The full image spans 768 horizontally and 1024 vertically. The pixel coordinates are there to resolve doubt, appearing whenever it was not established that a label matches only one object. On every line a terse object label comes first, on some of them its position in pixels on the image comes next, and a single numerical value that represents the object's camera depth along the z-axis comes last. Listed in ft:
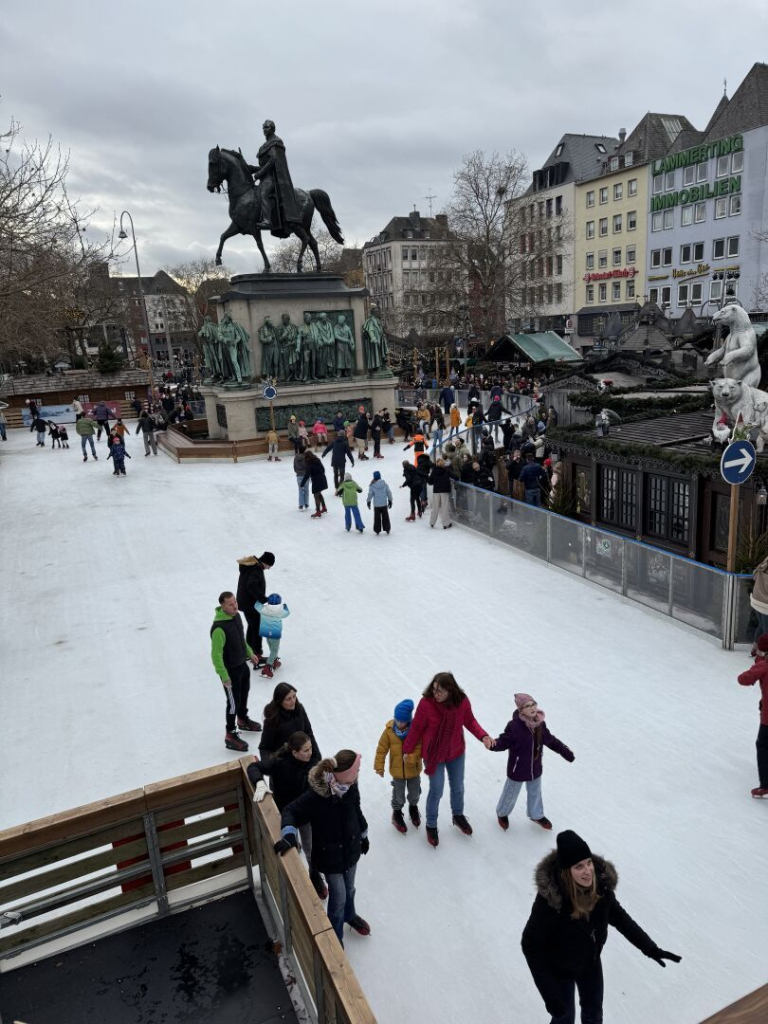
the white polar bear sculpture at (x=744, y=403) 35.47
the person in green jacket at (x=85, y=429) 79.25
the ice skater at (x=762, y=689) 18.93
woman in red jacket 17.24
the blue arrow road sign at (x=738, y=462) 27.68
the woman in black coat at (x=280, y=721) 17.17
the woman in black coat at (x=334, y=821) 13.97
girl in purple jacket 17.44
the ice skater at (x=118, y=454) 69.03
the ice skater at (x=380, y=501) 45.68
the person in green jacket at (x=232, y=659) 21.77
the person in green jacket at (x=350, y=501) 46.32
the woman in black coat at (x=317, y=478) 50.16
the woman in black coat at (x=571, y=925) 10.61
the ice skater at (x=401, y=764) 17.63
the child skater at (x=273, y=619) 26.89
